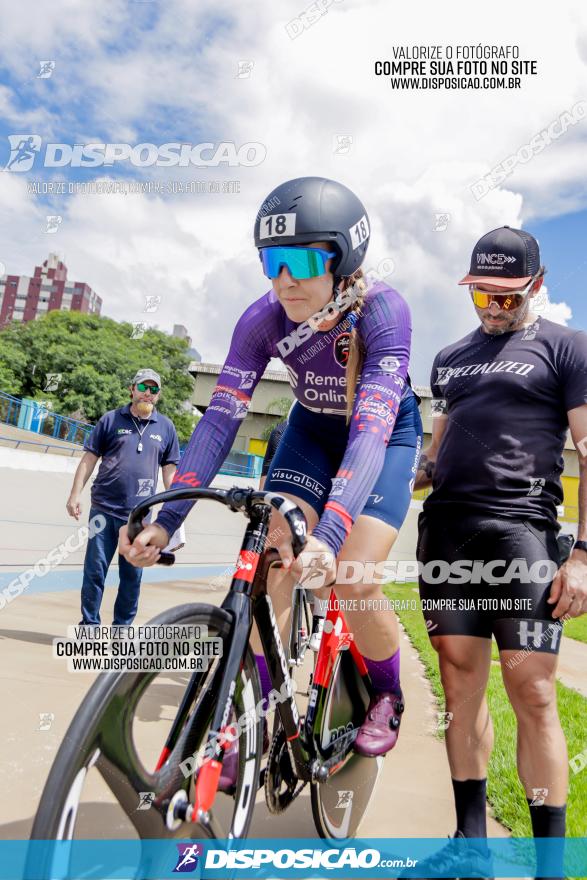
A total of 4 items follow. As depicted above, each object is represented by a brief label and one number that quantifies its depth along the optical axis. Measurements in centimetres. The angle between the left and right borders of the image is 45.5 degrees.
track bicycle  139
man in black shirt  230
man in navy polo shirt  536
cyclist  203
